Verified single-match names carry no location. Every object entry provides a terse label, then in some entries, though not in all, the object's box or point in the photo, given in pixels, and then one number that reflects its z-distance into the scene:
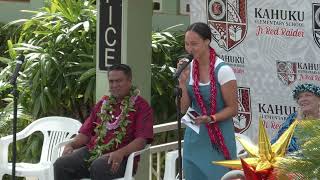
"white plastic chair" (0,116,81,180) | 11.27
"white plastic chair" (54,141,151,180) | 9.92
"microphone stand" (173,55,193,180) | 8.39
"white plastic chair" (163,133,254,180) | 10.03
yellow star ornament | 5.41
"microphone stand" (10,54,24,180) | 10.02
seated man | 9.92
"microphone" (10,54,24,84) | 10.00
